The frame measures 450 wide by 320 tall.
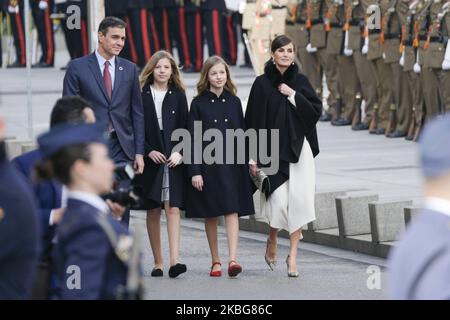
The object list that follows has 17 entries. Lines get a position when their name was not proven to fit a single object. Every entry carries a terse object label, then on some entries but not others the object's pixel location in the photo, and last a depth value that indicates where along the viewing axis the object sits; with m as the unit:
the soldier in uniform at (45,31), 29.09
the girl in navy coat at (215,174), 11.60
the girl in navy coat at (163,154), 11.62
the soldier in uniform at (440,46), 18.30
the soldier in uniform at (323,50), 21.23
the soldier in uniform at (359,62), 20.38
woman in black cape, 11.62
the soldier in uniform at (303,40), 21.92
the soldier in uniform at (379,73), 19.91
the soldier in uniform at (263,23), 22.64
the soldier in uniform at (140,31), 26.42
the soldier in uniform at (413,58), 19.00
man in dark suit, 11.23
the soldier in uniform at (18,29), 29.52
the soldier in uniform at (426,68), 18.72
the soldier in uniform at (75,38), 27.42
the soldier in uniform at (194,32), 27.11
